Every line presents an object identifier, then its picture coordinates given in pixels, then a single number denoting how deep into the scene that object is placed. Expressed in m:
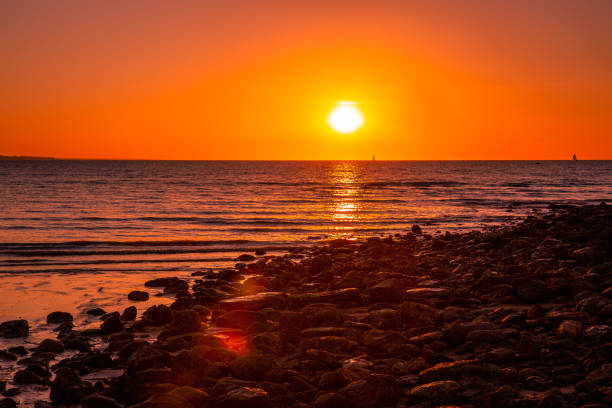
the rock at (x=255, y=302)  10.59
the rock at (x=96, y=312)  10.98
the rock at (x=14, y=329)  9.27
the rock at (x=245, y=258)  18.69
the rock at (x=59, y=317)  10.31
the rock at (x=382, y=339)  7.81
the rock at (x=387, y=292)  10.75
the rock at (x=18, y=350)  8.31
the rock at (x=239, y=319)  9.67
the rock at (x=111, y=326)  9.66
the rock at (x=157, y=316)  10.16
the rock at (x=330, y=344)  7.79
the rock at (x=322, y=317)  8.91
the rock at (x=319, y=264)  15.26
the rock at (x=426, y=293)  10.95
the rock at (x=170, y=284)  13.42
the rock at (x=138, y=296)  12.40
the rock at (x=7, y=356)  8.11
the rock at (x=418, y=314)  8.98
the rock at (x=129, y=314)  10.59
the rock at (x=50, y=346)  8.48
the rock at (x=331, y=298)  10.65
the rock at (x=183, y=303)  11.27
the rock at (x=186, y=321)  9.49
